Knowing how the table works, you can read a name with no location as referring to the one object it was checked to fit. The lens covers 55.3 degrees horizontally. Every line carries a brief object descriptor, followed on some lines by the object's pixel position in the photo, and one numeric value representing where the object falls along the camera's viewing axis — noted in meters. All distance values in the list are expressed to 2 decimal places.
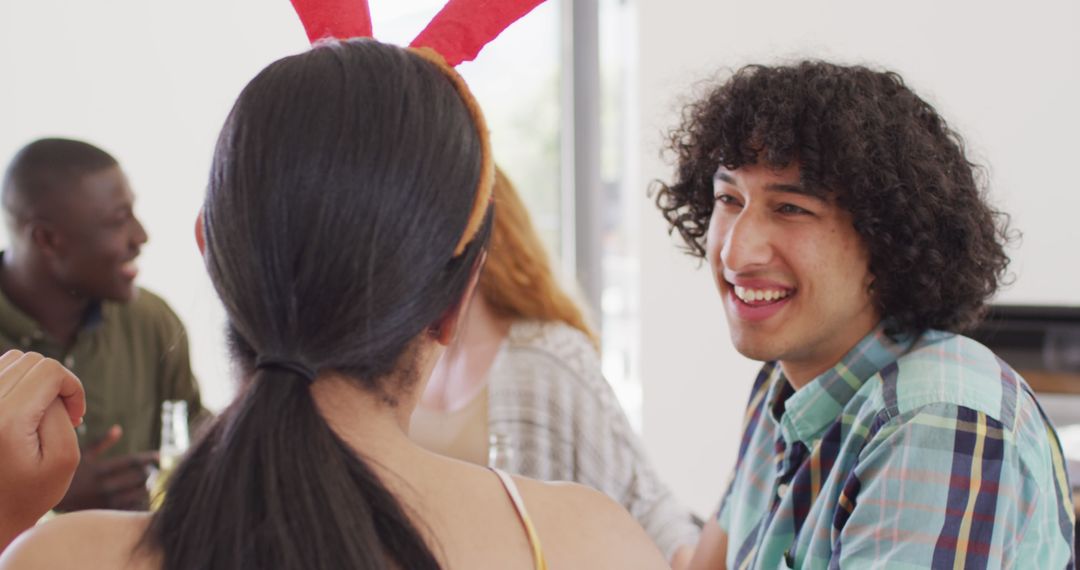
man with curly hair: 1.13
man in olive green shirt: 1.89
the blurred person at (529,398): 1.87
